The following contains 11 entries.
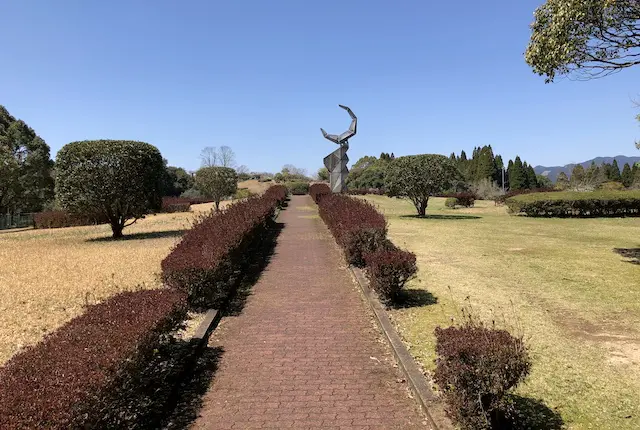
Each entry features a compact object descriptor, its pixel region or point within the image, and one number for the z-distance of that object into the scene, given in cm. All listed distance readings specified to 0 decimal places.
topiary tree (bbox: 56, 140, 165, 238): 1451
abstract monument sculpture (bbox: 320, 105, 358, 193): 2580
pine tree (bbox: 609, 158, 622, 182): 6581
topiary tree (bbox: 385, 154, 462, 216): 2077
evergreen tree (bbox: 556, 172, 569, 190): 5512
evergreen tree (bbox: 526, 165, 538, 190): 7081
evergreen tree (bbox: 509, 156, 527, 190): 6888
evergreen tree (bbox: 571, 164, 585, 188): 5255
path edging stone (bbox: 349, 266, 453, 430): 359
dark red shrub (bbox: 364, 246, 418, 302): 660
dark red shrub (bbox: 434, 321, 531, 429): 309
